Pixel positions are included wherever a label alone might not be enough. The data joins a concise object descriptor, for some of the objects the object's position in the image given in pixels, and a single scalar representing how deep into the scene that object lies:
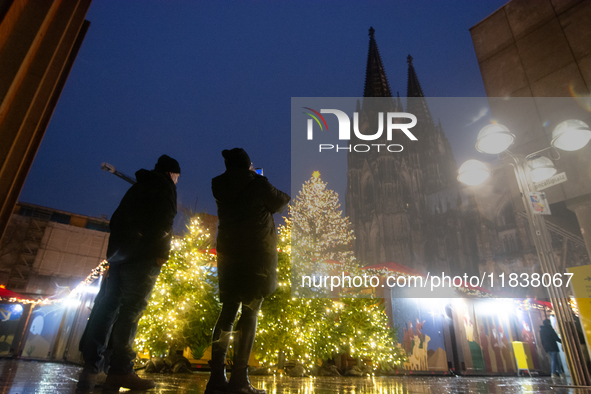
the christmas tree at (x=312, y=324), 5.30
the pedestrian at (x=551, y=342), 7.57
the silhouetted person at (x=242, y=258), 2.00
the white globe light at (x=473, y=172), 5.18
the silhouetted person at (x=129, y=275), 2.06
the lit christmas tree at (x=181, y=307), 4.95
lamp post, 4.00
